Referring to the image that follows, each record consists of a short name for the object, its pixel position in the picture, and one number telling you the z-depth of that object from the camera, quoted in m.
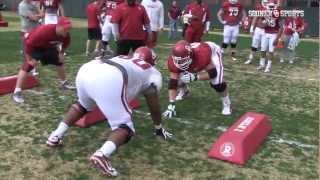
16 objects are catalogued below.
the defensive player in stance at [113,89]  4.72
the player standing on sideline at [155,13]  11.59
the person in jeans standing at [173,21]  20.94
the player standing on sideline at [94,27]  13.28
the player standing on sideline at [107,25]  12.91
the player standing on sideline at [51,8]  10.75
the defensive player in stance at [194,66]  6.51
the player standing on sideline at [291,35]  13.91
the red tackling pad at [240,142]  5.46
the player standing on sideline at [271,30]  11.69
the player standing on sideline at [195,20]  13.07
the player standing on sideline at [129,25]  8.76
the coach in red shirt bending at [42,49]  7.08
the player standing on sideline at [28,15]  9.91
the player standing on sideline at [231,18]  13.17
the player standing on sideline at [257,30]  12.11
